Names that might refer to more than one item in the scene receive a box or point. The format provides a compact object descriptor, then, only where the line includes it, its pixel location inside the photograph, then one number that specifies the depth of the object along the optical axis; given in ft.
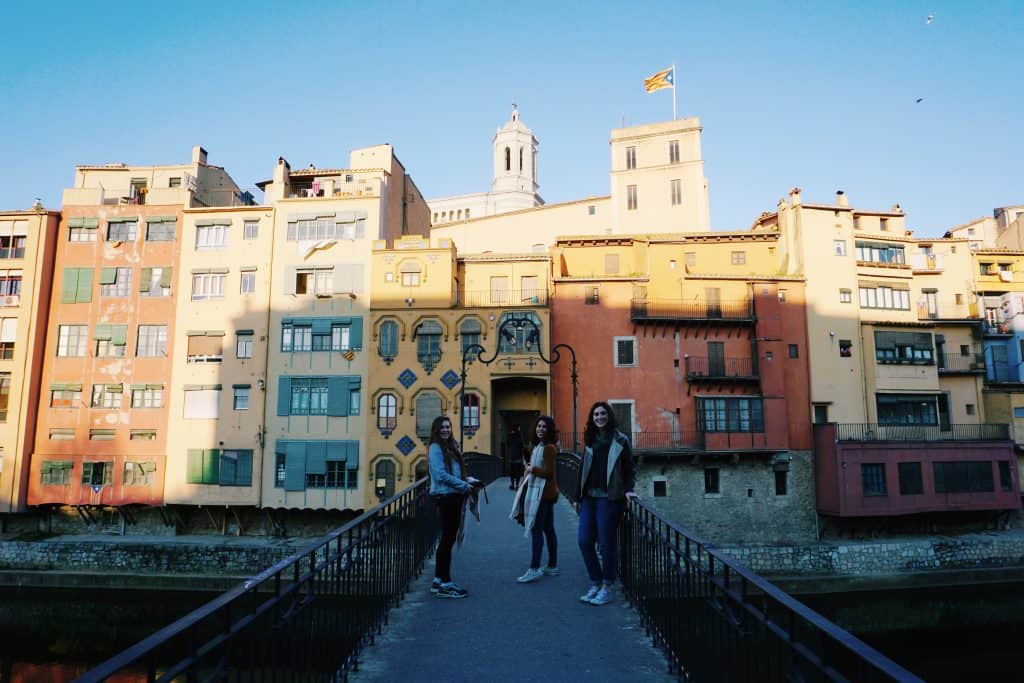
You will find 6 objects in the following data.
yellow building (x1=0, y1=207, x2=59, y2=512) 114.93
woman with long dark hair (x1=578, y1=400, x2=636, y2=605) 23.94
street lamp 111.21
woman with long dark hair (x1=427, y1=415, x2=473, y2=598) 25.66
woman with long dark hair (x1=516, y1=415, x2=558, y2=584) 28.58
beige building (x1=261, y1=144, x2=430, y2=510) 112.47
